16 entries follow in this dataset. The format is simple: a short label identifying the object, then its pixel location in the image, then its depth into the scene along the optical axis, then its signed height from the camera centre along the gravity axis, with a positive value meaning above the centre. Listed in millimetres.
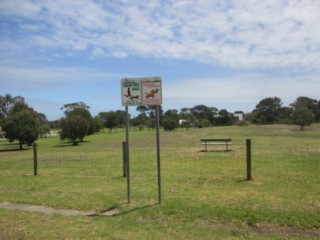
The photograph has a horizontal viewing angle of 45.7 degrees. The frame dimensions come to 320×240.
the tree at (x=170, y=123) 80706 +1066
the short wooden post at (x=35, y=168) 14256 -1403
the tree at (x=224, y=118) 111938 +2680
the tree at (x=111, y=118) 90969 +2739
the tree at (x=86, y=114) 46619 +1943
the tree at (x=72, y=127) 40000 +312
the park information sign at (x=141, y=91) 8562 +859
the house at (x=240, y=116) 123425 +3459
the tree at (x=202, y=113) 112175 +4805
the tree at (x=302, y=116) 56581 +1388
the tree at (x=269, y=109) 120688 +5480
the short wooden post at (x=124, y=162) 13078 -1158
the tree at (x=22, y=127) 35062 +354
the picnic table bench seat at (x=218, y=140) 22969 -831
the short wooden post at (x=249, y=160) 11672 -1041
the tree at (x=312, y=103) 99875 +6042
